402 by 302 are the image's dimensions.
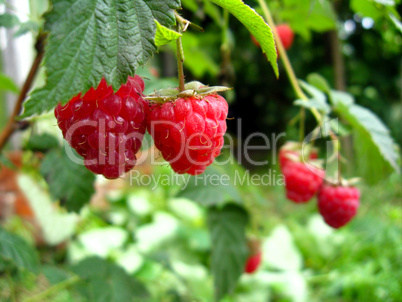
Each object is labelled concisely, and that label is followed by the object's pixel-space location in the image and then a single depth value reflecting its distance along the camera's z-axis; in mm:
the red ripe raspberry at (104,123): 155
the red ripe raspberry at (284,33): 332
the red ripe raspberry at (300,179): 242
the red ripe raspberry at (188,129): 162
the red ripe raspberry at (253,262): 351
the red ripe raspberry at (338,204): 235
